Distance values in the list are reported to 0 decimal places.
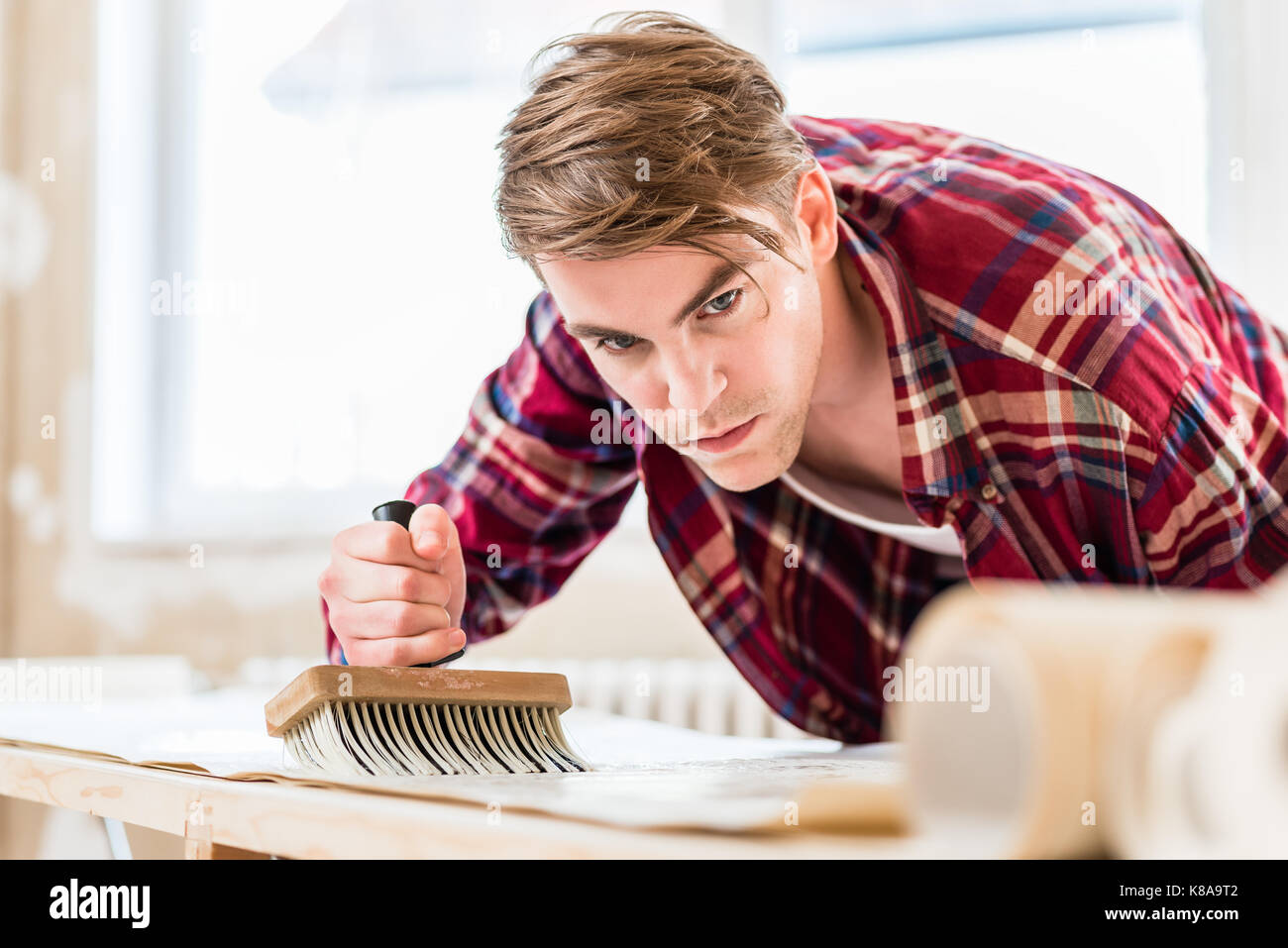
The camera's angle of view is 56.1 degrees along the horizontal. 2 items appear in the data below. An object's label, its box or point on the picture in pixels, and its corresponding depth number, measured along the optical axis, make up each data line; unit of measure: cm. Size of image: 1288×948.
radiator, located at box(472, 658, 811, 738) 189
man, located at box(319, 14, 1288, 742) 92
